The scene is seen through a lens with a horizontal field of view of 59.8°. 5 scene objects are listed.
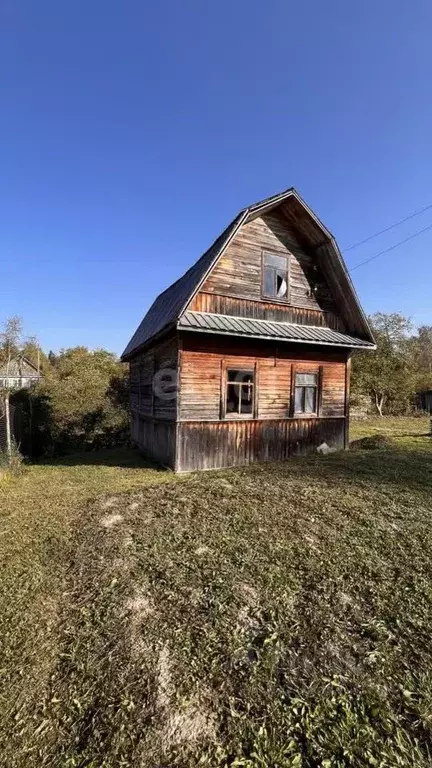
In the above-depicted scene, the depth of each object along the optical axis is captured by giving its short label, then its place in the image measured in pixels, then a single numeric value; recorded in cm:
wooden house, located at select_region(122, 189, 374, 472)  950
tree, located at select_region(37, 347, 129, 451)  1491
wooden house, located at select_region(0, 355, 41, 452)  1161
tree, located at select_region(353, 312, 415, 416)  2673
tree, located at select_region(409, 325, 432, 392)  3055
